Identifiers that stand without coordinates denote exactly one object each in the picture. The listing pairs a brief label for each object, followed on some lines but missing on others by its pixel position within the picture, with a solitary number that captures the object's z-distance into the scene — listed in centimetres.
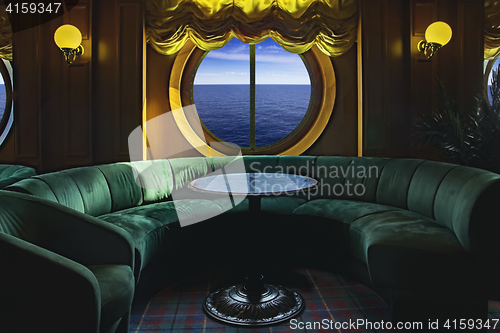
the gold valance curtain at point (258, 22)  363
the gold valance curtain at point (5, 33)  410
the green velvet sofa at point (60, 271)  127
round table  212
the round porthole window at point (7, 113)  431
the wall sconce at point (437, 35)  343
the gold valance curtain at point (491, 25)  378
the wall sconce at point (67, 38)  344
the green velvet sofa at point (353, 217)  193
